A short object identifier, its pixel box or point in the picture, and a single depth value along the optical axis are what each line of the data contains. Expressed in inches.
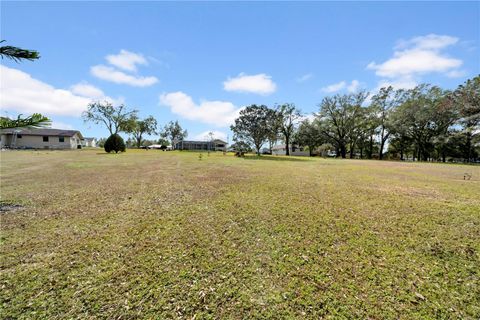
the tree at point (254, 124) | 1258.6
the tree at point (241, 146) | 1376.7
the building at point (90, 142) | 3128.9
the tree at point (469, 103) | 960.3
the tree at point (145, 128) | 2719.0
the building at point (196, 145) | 2519.7
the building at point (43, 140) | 1397.6
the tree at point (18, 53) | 105.9
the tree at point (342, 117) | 1565.0
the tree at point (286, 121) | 1713.8
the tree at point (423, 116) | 1259.2
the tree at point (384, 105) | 1487.5
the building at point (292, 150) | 2416.7
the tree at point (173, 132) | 3041.3
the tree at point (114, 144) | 1176.8
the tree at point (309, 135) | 1843.0
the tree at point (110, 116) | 1693.5
